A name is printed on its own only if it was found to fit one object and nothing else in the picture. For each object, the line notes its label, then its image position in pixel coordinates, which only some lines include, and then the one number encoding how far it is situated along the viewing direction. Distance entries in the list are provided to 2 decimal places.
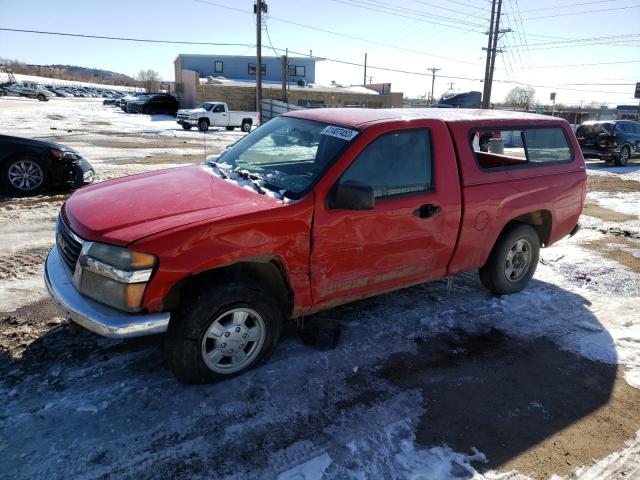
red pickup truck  2.78
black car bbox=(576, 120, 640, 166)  16.16
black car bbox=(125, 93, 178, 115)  38.53
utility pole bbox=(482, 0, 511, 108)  29.28
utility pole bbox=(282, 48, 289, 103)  33.32
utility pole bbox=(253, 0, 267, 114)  28.03
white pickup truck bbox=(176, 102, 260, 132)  27.31
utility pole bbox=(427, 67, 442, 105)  77.12
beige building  40.25
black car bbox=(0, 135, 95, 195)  7.78
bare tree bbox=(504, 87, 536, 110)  81.06
